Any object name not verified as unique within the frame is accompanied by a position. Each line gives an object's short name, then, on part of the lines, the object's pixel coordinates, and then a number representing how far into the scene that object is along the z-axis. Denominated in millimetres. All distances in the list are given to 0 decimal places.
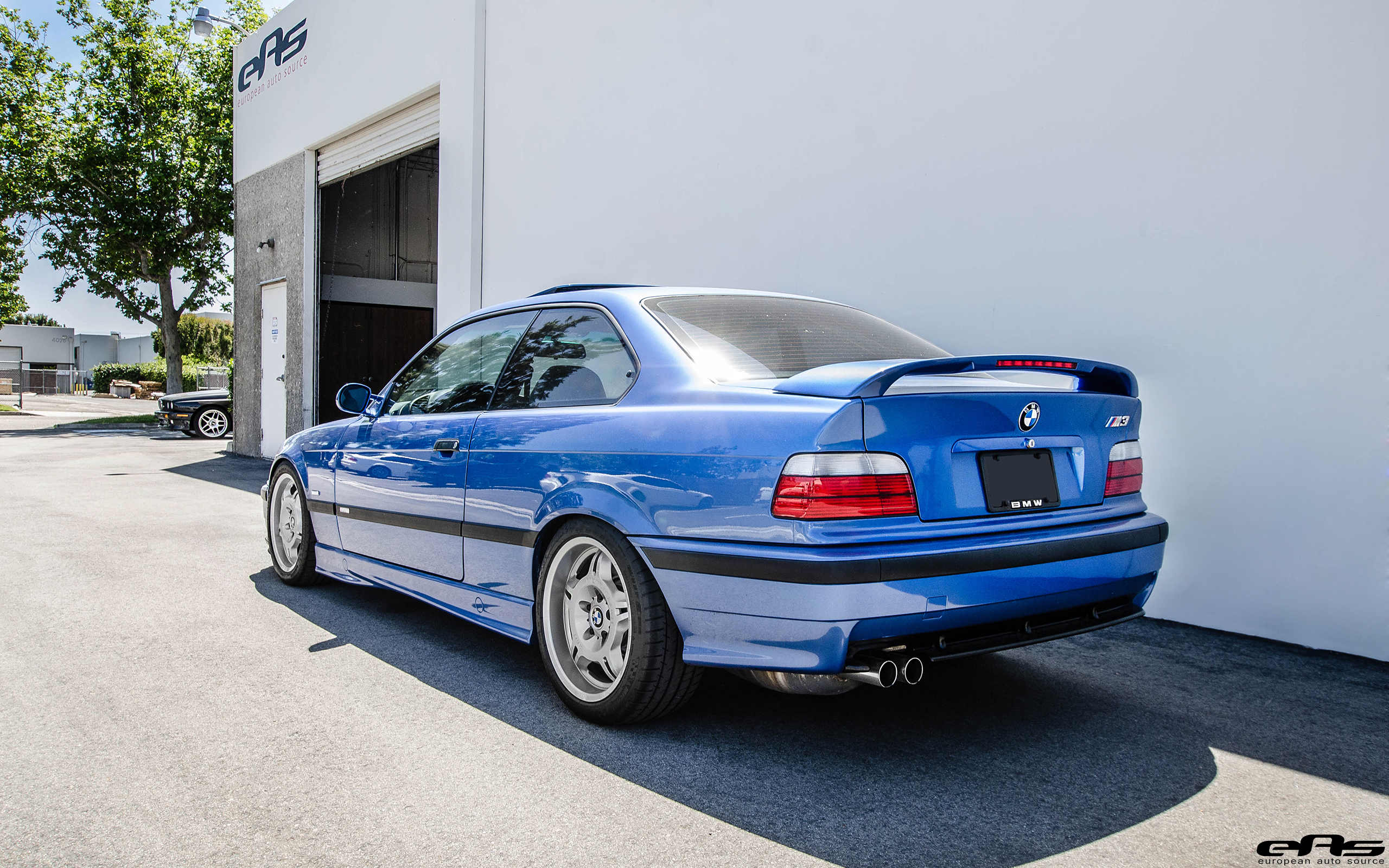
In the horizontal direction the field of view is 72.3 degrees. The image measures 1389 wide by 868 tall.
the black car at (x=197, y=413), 19359
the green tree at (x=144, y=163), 26906
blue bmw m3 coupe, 2443
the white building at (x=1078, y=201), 3992
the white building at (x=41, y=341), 76688
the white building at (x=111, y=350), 71812
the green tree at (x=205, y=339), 53469
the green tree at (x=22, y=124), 26297
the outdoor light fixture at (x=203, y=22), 19297
